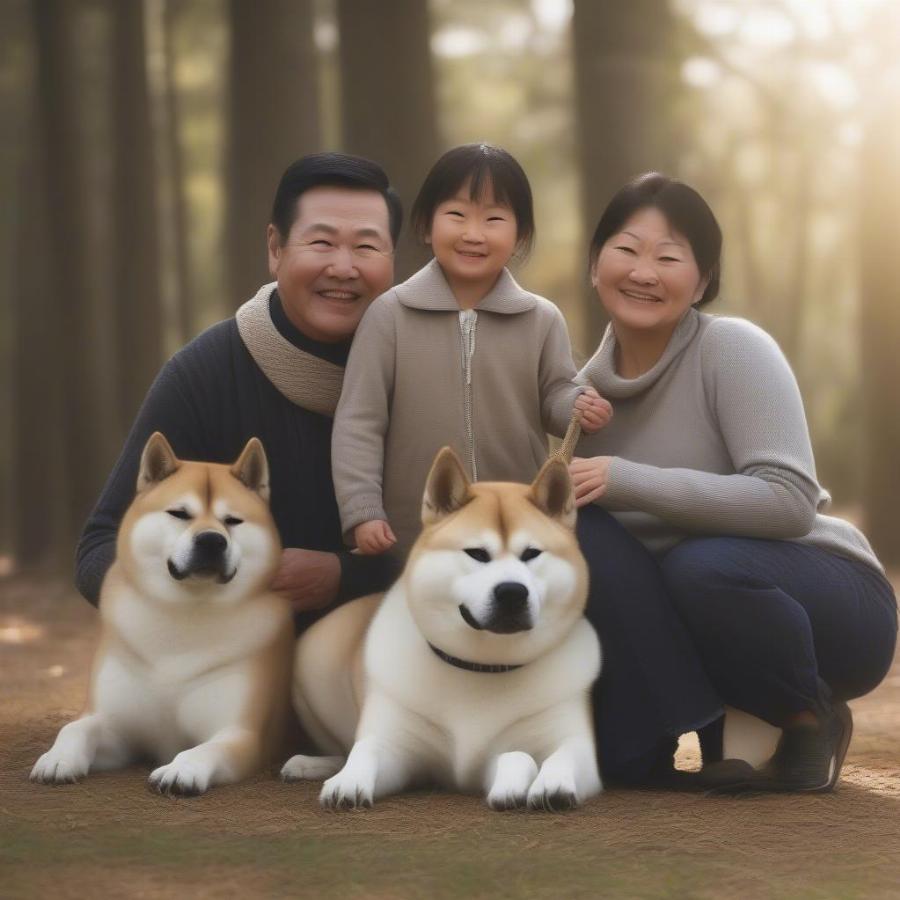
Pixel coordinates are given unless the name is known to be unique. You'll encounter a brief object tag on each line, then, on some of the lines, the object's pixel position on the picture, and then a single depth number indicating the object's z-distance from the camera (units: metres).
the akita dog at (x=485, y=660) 3.10
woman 3.40
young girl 3.80
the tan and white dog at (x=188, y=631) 3.40
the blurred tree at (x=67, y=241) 10.55
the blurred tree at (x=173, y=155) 13.76
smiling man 4.04
